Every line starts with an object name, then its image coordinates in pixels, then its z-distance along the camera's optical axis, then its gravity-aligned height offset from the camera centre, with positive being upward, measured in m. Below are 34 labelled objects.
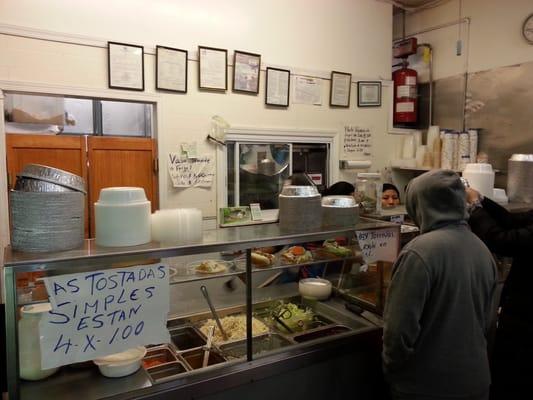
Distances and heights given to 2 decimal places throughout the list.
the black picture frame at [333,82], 3.95 +0.81
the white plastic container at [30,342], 1.31 -0.57
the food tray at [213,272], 1.76 -0.46
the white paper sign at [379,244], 1.79 -0.34
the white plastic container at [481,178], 2.31 -0.05
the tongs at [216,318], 1.72 -0.66
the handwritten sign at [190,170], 3.22 -0.05
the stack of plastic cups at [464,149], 3.81 +0.18
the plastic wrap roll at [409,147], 4.34 +0.22
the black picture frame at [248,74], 3.40 +0.76
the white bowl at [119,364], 1.40 -0.69
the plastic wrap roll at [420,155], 4.17 +0.13
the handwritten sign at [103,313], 1.19 -0.46
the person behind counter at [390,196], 3.53 -0.26
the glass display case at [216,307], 1.22 -0.64
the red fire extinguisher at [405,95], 4.34 +0.77
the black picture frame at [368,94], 4.15 +0.75
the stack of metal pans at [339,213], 1.80 -0.20
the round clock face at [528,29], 3.48 +1.20
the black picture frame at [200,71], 3.24 +0.75
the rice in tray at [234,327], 1.79 -0.73
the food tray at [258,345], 1.70 -0.77
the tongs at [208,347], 1.65 -0.75
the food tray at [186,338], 1.80 -0.77
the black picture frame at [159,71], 3.07 +0.70
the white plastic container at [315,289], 2.16 -0.65
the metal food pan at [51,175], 1.17 -0.04
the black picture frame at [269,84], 3.58 +0.69
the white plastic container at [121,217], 1.27 -0.17
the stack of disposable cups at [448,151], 3.88 +0.16
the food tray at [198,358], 1.64 -0.78
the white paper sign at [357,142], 4.14 +0.25
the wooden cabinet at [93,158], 2.76 +0.04
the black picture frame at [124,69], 2.91 +0.68
